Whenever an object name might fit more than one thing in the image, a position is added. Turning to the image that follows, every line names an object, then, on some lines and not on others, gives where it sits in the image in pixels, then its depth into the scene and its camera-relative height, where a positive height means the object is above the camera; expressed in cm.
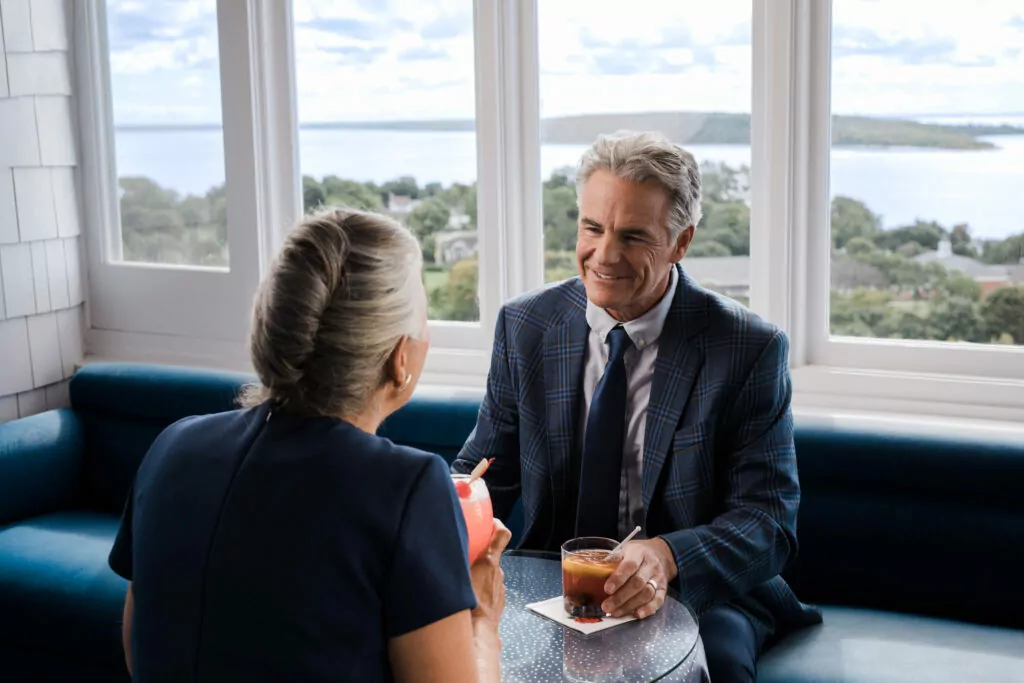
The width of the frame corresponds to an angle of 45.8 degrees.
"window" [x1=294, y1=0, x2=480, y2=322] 335 +15
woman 122 -35
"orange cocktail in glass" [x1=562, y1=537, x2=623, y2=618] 175 -59
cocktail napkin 174 -65
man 212 -44
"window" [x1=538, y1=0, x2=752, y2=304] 297 +19
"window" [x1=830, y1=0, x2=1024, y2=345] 274 -2
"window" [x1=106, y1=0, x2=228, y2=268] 369 +14
